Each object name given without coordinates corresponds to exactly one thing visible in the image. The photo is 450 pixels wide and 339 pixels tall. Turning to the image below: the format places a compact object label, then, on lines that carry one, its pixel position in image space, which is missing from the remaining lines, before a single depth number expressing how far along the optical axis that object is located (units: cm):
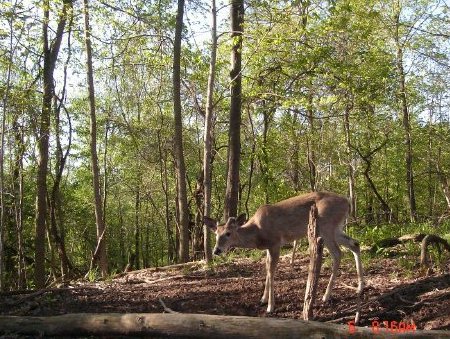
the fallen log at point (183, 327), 481
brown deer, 739
